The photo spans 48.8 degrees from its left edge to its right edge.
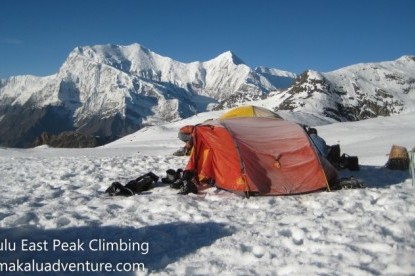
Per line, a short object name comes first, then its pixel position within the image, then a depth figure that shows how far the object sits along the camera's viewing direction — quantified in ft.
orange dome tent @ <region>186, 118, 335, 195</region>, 40.50
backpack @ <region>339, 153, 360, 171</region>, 53.36
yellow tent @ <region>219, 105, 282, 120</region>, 71.58
